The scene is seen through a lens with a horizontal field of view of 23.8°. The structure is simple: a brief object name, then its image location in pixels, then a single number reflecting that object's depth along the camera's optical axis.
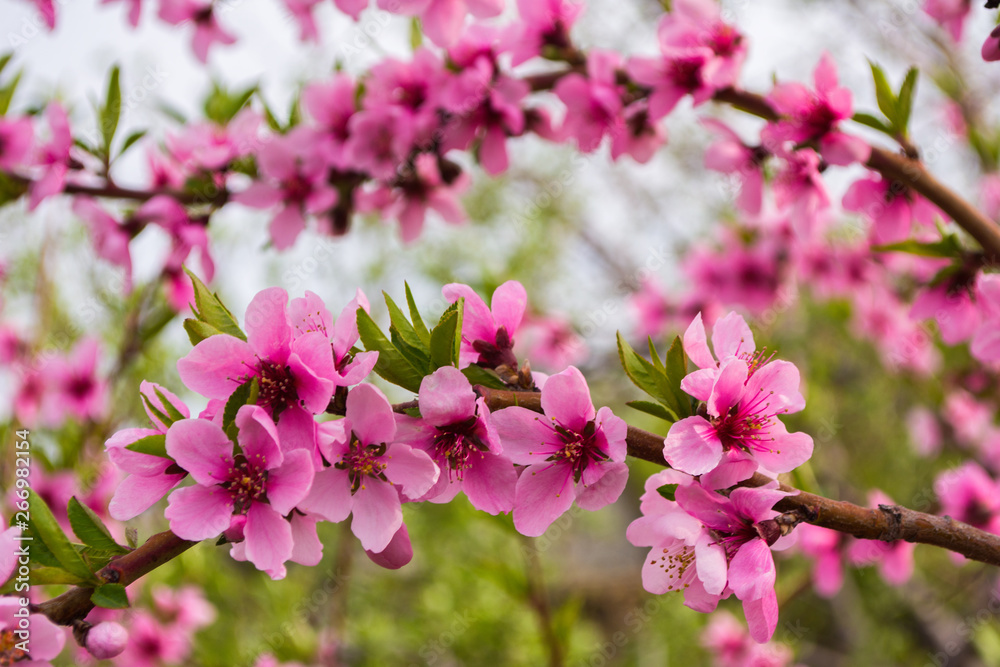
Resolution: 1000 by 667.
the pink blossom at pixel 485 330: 0.66
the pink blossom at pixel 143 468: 0.64
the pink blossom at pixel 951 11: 0.81
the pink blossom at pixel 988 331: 0.73
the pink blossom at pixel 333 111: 0.84
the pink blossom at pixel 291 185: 0.83
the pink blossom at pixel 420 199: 1.00
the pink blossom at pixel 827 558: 0.96
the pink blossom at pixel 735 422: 0.63
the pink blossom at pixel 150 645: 1.15
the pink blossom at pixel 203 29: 0.95
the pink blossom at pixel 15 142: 0.81
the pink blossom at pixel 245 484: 0.63
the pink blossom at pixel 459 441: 0.63
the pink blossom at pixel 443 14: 0.78
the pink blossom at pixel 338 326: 0.64
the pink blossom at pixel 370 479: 0.63
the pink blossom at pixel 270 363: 0.64
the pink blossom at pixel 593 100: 0.80
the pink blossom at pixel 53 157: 0.80
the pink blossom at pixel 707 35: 0.77
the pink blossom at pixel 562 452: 0.64
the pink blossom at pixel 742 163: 0.81
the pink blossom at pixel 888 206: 0.78
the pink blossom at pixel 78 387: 1.86
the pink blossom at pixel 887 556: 0.85
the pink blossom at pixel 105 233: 0.81
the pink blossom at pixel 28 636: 0.61
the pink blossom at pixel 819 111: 0.75
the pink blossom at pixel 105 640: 0.63
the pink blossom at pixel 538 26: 0.80
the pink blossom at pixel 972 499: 0.83
